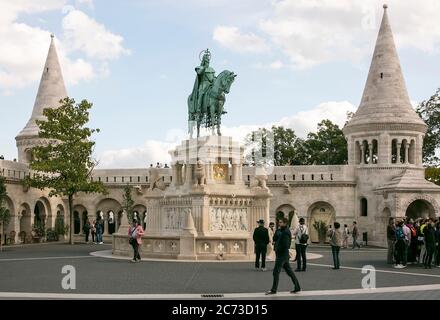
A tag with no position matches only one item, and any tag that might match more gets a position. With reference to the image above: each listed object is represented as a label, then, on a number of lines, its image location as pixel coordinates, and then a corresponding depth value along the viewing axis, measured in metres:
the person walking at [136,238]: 19.86
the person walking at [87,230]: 36.50
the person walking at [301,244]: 17.23
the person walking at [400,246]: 18.89
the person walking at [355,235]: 32.59
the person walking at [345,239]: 32.81
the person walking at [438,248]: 19.53
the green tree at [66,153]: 34.66
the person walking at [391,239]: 19.33
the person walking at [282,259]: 11.98
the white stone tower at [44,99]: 42.47
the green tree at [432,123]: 47.50
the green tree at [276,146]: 55.47
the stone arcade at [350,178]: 36.06
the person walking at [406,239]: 18.94
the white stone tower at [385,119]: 37.50
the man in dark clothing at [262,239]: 17.39
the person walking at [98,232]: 35.53
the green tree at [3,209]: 32.06
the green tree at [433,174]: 44.72
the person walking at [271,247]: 21.72
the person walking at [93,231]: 36.82
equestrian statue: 25.22
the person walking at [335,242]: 17.75
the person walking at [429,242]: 18.55
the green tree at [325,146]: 53.91
